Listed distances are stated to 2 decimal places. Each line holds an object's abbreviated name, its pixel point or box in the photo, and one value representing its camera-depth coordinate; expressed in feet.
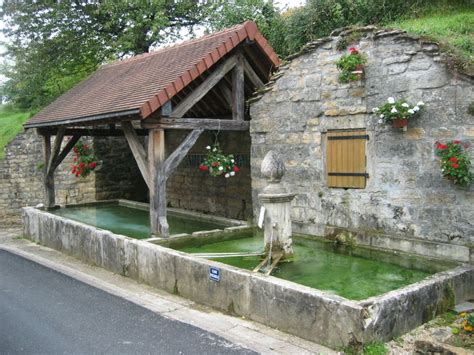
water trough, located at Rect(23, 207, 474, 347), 14.19
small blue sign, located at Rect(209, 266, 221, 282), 18.39
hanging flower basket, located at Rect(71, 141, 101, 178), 36.24
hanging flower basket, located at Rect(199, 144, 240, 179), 27.60
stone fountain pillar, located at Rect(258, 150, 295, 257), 20.71
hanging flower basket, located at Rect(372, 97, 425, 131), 20.06
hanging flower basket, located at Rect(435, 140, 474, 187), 18.45
